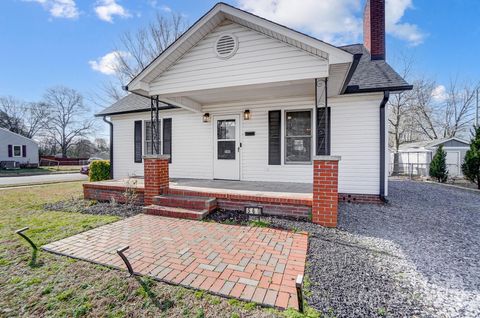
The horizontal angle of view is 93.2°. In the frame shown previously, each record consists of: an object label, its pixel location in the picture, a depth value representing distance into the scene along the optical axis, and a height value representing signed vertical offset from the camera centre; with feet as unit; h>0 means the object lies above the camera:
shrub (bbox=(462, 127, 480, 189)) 32.50 -0.68
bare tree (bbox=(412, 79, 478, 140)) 78.84 +15.83
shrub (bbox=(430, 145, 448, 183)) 39.63 -1.73
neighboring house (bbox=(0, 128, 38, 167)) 84.07 +2.16
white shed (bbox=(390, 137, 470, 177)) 54.08 +0.83
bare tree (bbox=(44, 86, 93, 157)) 126.93 +22.13
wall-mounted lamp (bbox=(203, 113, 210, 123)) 24.53 +4.23
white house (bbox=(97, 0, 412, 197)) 14.96 +4.99
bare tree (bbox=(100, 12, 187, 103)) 52.65 +27.08
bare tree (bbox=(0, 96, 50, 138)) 117.19 +21.02
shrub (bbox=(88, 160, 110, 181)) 31.12 -2.11
